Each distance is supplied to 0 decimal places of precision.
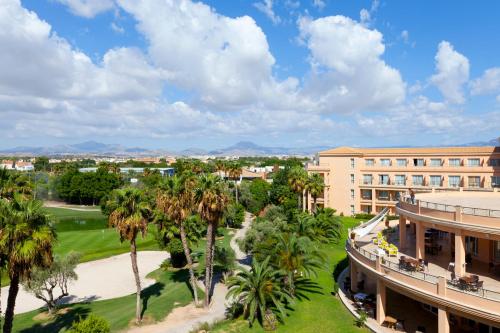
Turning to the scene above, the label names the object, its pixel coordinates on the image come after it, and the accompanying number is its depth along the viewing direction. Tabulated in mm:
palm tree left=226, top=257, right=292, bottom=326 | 27297
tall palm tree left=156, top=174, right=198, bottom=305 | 32781
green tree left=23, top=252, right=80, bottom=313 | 32031
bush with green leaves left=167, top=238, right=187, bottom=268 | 44281
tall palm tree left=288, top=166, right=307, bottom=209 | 63781
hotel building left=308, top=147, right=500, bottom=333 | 20375
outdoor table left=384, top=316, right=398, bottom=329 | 24172
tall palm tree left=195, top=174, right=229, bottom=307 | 31688
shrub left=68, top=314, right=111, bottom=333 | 23250
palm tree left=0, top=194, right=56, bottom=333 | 20125
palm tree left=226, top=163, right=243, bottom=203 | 92875
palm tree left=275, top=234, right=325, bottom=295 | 31078
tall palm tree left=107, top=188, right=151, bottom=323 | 28984
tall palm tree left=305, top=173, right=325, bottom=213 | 63747
